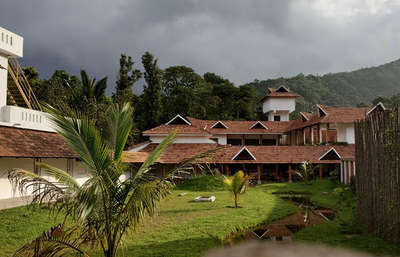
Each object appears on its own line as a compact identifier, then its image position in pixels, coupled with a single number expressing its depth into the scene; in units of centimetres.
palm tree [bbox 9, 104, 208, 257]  454
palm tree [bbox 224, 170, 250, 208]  1374
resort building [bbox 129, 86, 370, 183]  2556
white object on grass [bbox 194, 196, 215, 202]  1595
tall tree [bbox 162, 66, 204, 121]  4528
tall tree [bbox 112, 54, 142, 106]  3803
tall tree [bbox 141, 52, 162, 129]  3788
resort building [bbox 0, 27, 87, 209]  1217
